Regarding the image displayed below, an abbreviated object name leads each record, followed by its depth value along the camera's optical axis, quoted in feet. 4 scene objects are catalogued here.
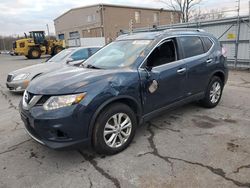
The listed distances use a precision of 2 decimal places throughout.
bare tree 87.12
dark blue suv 8.66
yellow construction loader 76.48
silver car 21.12
